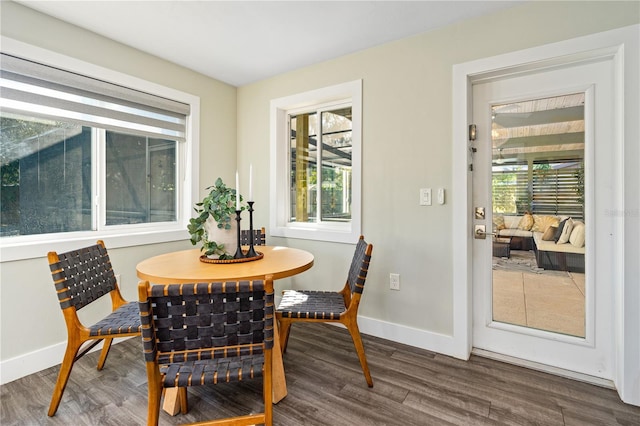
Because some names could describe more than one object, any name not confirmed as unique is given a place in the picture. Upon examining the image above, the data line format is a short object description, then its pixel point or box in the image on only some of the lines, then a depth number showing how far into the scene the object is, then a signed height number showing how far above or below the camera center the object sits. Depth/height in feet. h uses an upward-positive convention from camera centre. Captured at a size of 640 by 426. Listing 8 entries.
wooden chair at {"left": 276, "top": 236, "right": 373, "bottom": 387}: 5.91 -1.96
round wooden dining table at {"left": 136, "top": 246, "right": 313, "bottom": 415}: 4.86 -1.01
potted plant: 6.11 -0.27
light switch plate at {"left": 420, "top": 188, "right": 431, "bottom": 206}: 7.49 +0.38
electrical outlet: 8.07 -1.86
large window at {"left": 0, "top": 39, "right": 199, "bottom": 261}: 6.59 +1.41
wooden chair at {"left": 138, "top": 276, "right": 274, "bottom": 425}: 3.57 -1.48
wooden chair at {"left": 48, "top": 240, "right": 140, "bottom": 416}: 5.19 -1.62
